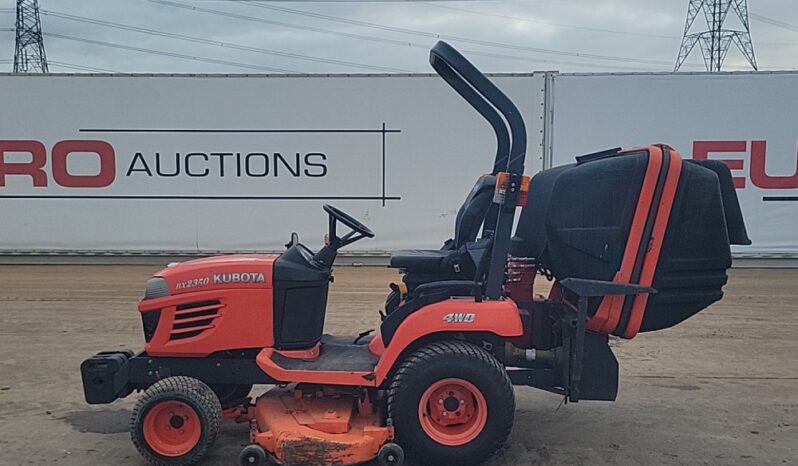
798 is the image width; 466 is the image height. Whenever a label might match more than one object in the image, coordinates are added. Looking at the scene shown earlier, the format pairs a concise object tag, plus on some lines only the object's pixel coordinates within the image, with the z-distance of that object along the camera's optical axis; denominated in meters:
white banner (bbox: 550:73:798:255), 9.58
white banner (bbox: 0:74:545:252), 9.69
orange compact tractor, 3.41
